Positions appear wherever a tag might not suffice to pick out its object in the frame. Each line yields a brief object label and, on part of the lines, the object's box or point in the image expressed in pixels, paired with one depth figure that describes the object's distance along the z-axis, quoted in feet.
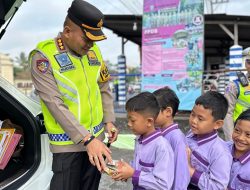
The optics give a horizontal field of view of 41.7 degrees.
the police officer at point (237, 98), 9.72
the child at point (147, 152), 4.93
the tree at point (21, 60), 196.62
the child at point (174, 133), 5.24
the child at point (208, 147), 5.23
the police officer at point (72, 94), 5.05
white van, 5.68
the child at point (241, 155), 5.34
